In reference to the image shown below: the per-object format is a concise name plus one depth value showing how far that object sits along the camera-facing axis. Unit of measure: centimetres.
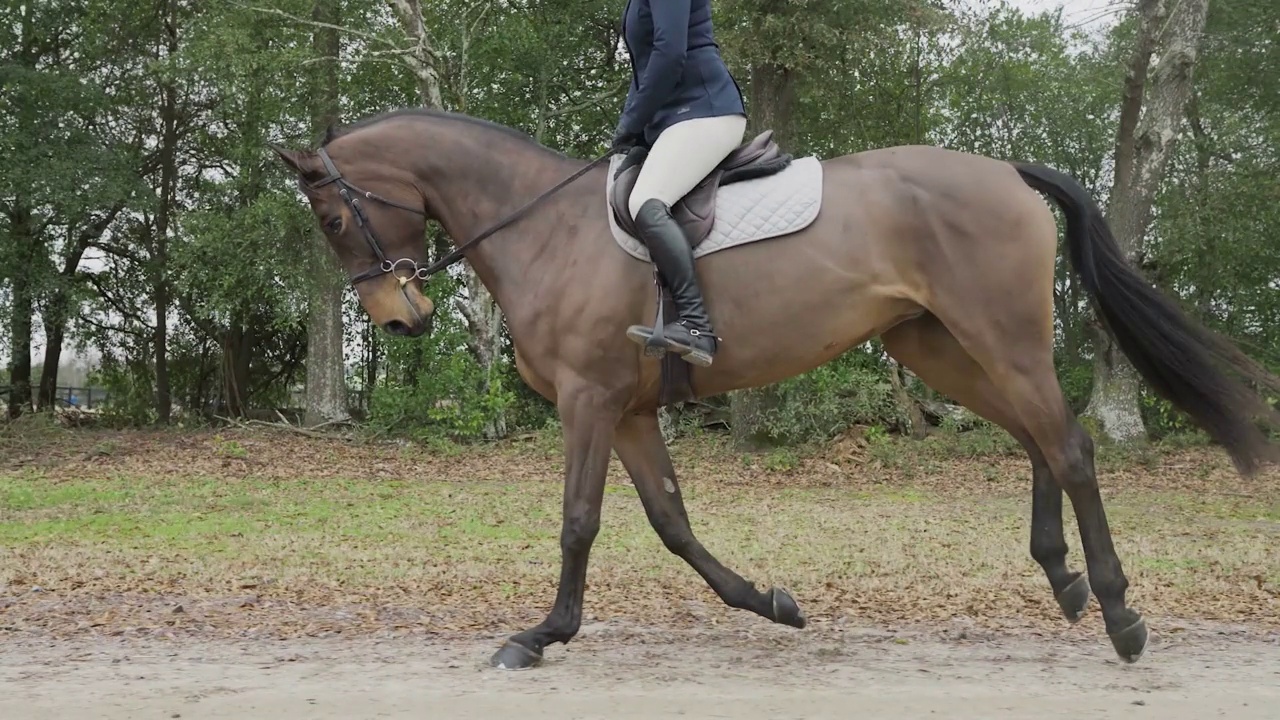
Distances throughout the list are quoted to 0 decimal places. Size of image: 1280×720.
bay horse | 534
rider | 522
